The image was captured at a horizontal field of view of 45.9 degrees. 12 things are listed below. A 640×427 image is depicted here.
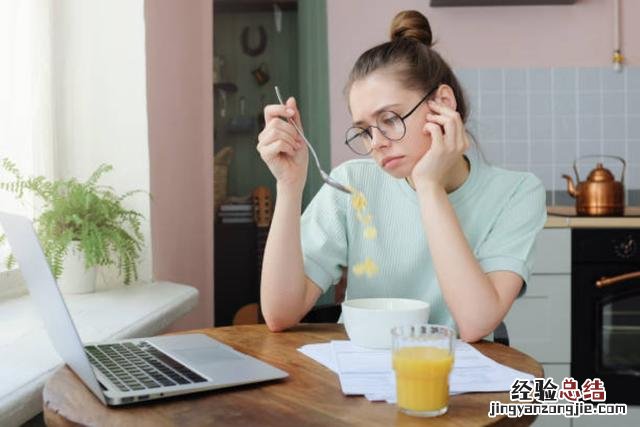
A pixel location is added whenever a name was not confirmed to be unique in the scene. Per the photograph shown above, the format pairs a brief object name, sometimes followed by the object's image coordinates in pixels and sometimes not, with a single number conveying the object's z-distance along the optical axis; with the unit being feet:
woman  4.40
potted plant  6.15
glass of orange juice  2.83
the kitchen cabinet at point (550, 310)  9.11
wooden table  2.80
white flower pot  6.48
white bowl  3.78
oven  8.99
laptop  2.97
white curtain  6.54
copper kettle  9.26
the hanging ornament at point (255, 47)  17.75
